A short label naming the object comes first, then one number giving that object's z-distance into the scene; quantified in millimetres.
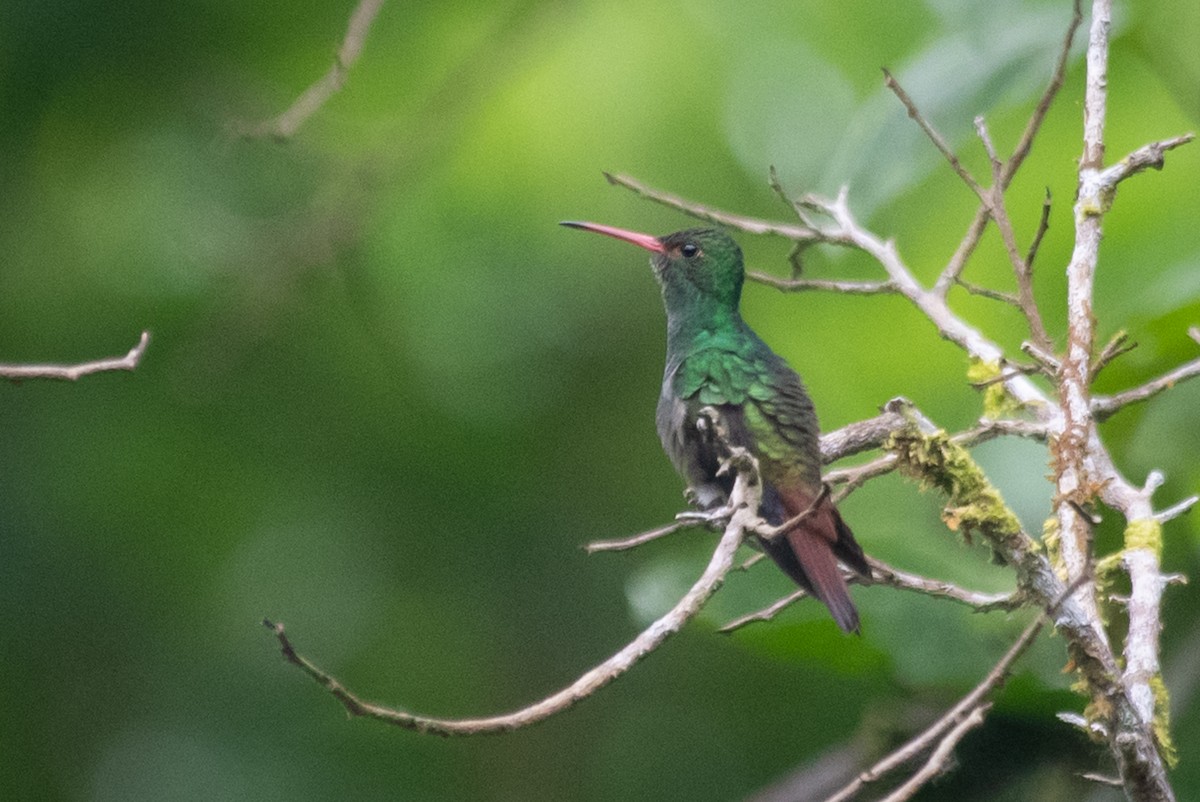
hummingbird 5996
